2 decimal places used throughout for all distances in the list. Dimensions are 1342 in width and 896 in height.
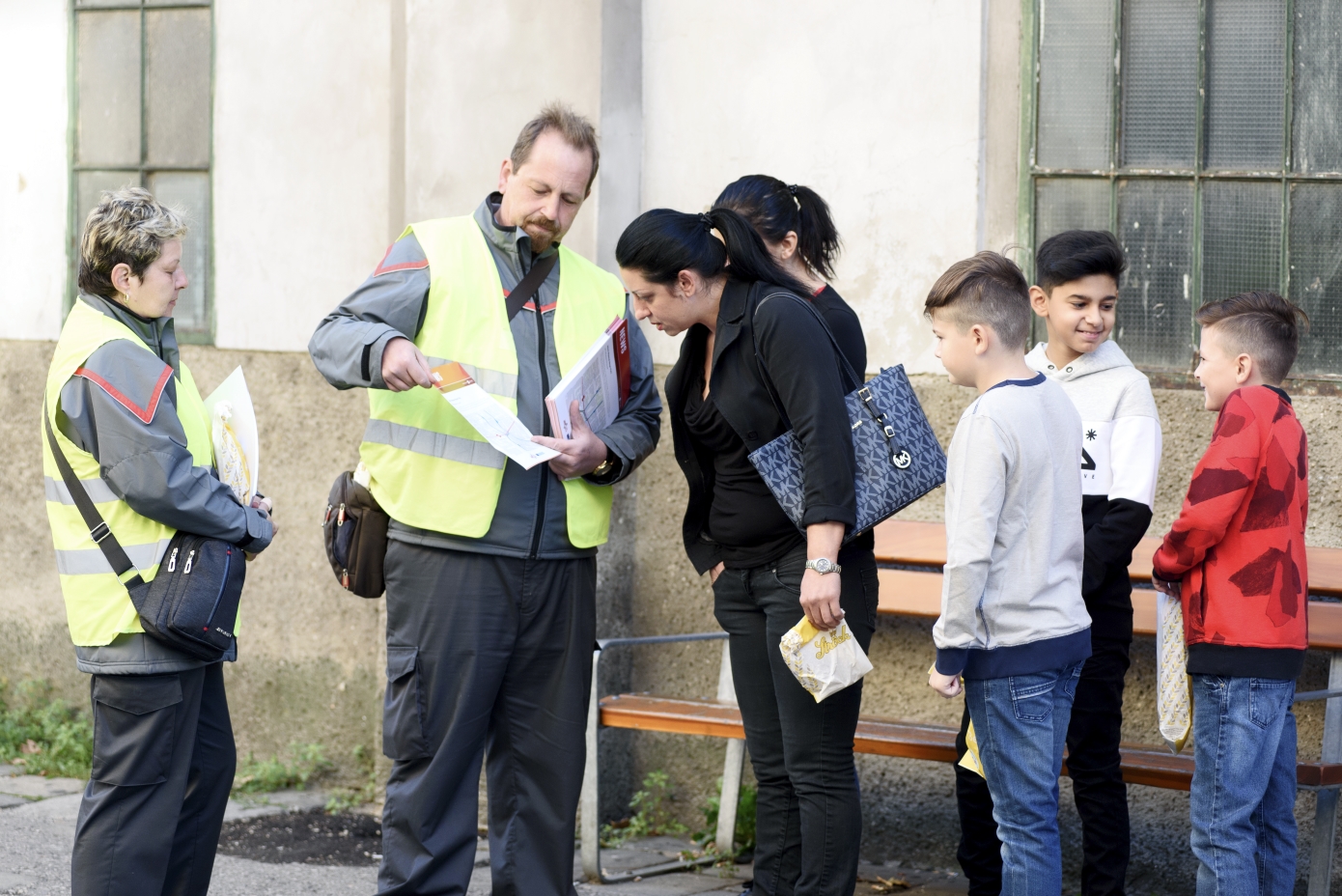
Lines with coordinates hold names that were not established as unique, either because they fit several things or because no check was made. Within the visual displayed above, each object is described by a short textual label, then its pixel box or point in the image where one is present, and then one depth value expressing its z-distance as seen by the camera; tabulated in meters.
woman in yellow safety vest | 6.87
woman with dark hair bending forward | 6.79
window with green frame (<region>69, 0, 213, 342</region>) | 12.74
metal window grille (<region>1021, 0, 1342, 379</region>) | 9.41
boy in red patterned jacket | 7.25
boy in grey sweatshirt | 6.59
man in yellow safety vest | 7.43
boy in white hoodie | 8.02
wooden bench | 8.27
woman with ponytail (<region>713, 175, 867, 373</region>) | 7.64
